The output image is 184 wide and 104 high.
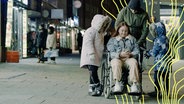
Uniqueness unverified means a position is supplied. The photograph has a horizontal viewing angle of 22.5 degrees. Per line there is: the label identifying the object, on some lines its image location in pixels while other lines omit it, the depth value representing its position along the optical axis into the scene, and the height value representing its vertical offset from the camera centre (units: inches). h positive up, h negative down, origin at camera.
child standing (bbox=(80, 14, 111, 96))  344.4 -0.3
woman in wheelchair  293.7 -4.9
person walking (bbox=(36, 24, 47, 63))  837.2 +8.9
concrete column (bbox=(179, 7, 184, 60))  1060.2 -10.7
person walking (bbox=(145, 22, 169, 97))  324.8 +3.4
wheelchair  312.0 -21.8
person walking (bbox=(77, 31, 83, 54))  1445.9 +20.6
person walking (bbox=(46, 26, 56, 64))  820.0 +11.4
